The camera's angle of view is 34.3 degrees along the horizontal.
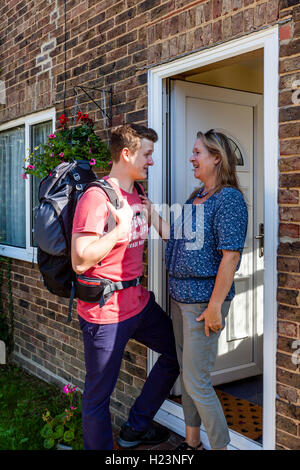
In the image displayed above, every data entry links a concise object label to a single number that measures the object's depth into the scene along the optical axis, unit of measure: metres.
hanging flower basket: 3.60
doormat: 3.25
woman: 2.49
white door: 3.69
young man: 2.48
